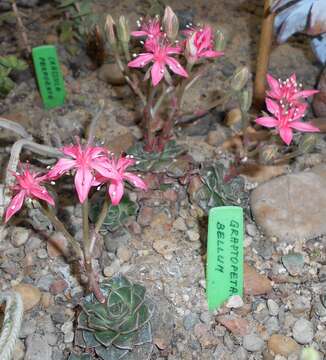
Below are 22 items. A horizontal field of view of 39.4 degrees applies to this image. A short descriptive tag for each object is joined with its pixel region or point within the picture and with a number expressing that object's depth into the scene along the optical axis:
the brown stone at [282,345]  0.34
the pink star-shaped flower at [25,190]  0.29
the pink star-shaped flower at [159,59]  0.36
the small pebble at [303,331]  0.35
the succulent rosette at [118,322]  0.32
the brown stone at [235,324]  0.35
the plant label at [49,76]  0.45
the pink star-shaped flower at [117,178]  0.28
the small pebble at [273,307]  0.36
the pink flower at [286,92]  0.37
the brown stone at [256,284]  0.37
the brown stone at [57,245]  0.39
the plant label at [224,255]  0.33
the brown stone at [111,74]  0.52
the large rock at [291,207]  0.40
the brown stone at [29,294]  0.37
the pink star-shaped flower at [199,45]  0.35
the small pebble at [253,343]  0.35
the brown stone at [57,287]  0.38
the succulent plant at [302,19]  0.38
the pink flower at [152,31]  0.38
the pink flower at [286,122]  0.35
